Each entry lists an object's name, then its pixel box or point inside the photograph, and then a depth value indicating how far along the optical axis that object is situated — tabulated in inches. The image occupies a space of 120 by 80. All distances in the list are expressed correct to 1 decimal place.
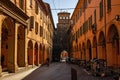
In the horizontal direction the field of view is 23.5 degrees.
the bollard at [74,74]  298.3
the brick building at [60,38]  3210.1
